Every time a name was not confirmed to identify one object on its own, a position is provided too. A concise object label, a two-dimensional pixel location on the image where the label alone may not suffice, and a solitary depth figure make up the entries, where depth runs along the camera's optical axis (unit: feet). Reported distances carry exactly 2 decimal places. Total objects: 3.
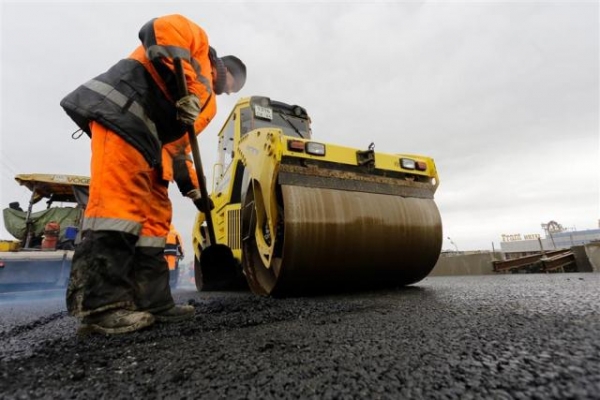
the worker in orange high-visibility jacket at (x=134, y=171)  4.80
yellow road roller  6.91
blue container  21.90
